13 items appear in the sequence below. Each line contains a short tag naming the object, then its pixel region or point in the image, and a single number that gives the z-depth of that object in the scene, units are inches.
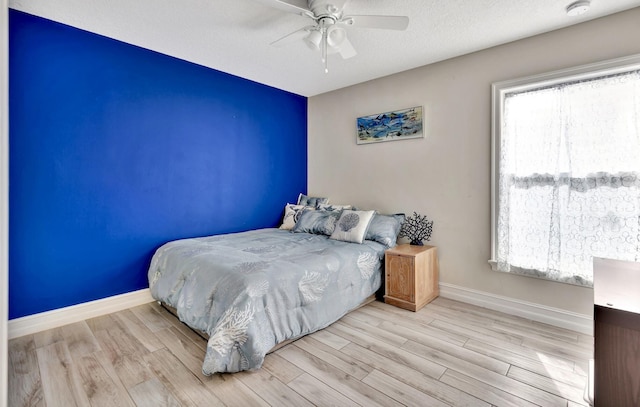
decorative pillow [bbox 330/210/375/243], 118.8
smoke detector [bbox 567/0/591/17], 79.8
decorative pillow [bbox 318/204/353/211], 144.7
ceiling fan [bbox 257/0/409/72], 76.0
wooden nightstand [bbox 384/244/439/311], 108.3
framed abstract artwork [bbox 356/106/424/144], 128.0
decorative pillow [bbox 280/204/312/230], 151.5
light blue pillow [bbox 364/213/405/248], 122.0
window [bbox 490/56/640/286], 84.6
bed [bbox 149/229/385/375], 71.2
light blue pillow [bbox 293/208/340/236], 131.4
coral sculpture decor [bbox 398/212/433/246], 125.6
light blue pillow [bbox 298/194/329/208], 159.3
